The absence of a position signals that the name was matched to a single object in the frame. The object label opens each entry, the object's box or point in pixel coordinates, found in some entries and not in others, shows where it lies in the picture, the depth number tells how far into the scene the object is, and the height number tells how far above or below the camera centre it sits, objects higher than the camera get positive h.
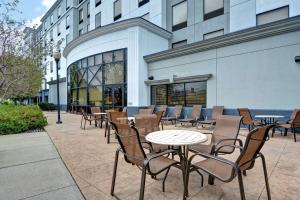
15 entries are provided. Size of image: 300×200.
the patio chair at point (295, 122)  6.57 -0.81
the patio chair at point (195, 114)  9.79 -0.86
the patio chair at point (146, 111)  7.53 -0.52
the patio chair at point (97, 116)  9.99 -1.01
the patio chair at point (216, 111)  9.46 -0.63
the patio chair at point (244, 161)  2.27 -0.79
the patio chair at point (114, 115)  6.76 -0.63
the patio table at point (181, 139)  2.83 -0.64
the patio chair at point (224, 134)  3.67 -0.73
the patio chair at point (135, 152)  2.61 -0.77
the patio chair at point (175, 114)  10.63 -0.93
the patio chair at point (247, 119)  7.49 -0.82
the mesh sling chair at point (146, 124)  4.45 -0.61
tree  7.48 +2.01
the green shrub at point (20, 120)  8.13 -1.00
